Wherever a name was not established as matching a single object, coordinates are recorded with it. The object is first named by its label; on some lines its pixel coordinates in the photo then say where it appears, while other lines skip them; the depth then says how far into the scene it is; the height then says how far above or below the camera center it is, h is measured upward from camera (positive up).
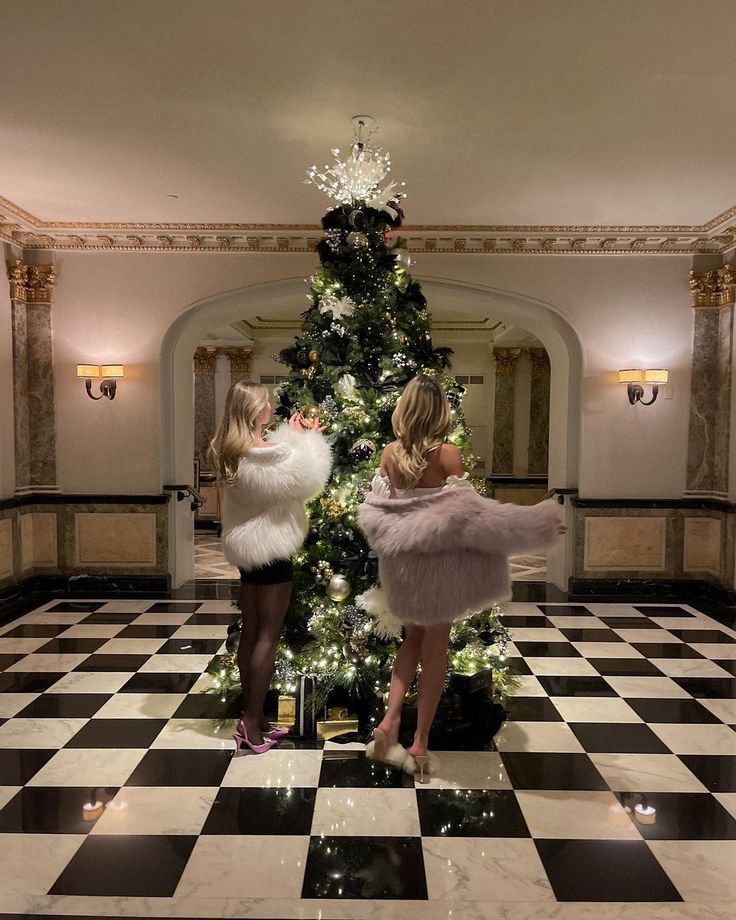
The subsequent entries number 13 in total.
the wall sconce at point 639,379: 6.21 +0.45
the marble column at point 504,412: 11.24 +0.28
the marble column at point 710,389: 6.38 +0.38
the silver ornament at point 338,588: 3.48 -0.78
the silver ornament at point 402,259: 3.68 +0.89
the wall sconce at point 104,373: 6.25 +0.48
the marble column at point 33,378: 6.33 +0.44
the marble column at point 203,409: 12.12 +0.32
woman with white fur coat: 3.14 -0.37
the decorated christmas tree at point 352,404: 3.52 +0.12
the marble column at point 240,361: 11.66 +1.10
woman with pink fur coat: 2.85 -0.41
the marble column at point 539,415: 11.18 +0.24
